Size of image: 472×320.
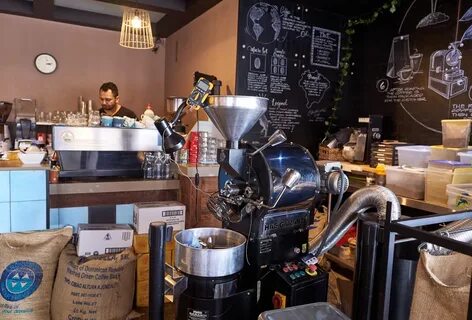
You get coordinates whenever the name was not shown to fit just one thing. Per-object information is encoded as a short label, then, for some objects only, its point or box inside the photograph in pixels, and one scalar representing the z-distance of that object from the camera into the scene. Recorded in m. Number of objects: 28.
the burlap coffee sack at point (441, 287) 0.93
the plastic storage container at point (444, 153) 2.68
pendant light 4.00
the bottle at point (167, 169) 3.14
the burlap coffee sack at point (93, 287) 2.17
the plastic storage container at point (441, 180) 2.46
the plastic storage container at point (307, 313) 1.26
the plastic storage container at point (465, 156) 2.55
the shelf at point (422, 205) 2.50
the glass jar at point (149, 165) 3.08
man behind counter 4.54
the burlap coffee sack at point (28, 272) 2.18
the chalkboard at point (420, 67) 3.10
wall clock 5.33
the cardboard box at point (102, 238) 2.44
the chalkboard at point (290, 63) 3.68
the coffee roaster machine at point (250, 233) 1.39
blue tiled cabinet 2.55
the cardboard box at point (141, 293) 2.42
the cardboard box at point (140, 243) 2.49
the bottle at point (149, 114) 3.24
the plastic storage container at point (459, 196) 2.28
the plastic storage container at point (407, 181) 2.75
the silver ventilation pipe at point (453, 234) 1.02
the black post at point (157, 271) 1.32
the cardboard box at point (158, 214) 2.63
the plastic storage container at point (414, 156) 2.87
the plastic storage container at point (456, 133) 2.67
